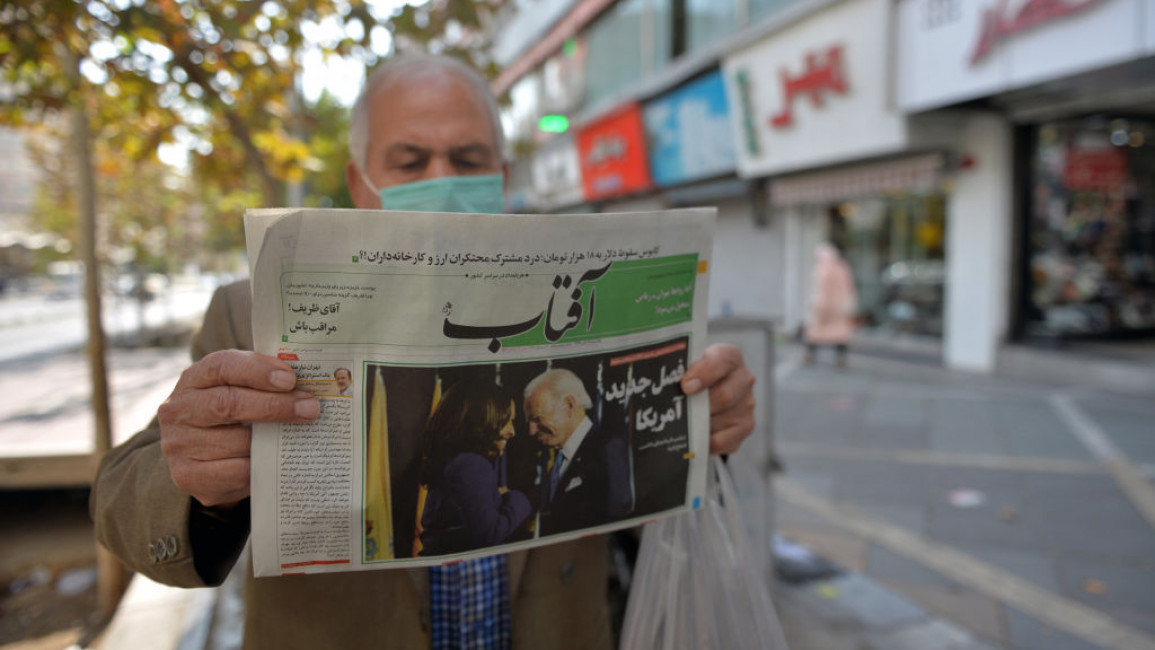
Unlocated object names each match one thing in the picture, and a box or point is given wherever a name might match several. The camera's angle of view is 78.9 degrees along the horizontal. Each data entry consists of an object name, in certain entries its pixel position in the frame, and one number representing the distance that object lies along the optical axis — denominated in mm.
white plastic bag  1221
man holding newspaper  919
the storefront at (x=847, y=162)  8336
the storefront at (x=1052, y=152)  6309
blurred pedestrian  9055
